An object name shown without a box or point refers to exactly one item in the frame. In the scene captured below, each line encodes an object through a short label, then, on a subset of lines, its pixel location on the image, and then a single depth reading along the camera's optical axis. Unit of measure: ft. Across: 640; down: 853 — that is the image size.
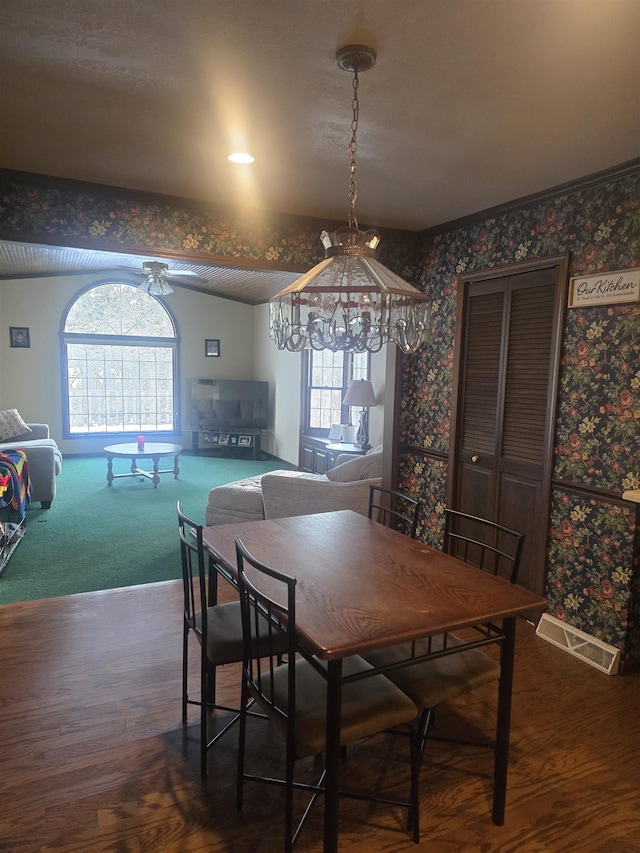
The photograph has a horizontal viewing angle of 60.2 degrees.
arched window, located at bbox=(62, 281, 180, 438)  27.94
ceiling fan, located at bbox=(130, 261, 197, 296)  20.59
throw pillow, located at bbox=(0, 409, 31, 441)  21.50
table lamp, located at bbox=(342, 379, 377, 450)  19.20
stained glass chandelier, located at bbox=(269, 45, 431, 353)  6.14
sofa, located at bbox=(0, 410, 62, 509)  18.22
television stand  29.12
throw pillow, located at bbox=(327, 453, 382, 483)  14.16
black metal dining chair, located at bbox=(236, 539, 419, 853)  5.38
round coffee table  22.04
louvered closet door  10.70
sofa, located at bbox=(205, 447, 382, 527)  13.78
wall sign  8.99
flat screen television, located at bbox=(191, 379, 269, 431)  29.17
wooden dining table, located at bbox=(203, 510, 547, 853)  5.21
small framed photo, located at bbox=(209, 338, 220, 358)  30.53
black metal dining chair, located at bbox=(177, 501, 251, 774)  6.88
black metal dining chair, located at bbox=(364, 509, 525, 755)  6.38
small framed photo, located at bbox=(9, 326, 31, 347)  26.35
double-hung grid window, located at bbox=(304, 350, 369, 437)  24.34
